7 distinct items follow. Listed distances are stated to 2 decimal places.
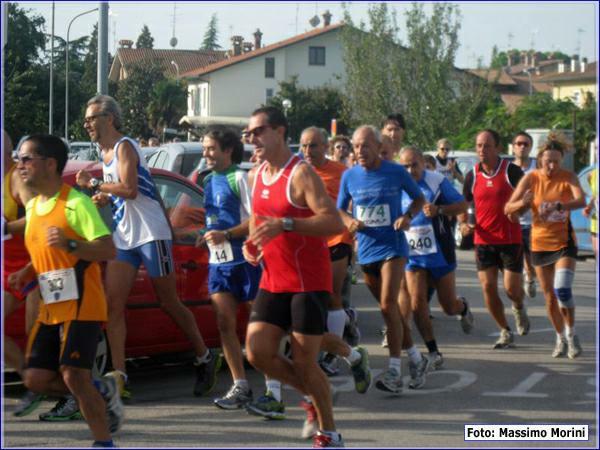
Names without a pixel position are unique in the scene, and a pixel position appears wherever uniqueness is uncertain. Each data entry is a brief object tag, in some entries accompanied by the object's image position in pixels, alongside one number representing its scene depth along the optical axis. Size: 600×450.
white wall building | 62.22
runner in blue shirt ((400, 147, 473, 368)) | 9.98
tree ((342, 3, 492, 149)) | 56.75
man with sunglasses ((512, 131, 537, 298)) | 12.95
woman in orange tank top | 10.53
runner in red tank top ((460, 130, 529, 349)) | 11.07
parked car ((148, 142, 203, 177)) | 15.56
